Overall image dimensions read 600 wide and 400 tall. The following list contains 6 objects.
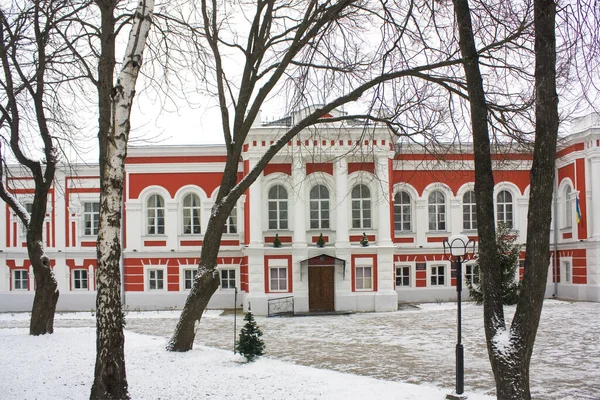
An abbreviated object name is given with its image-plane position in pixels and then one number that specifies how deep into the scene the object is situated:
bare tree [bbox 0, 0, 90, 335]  13.98
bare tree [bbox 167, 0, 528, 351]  10.98
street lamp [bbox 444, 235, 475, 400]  10.05
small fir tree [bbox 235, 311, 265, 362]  12.52
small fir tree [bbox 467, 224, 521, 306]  26.50
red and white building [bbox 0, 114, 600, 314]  27.17
